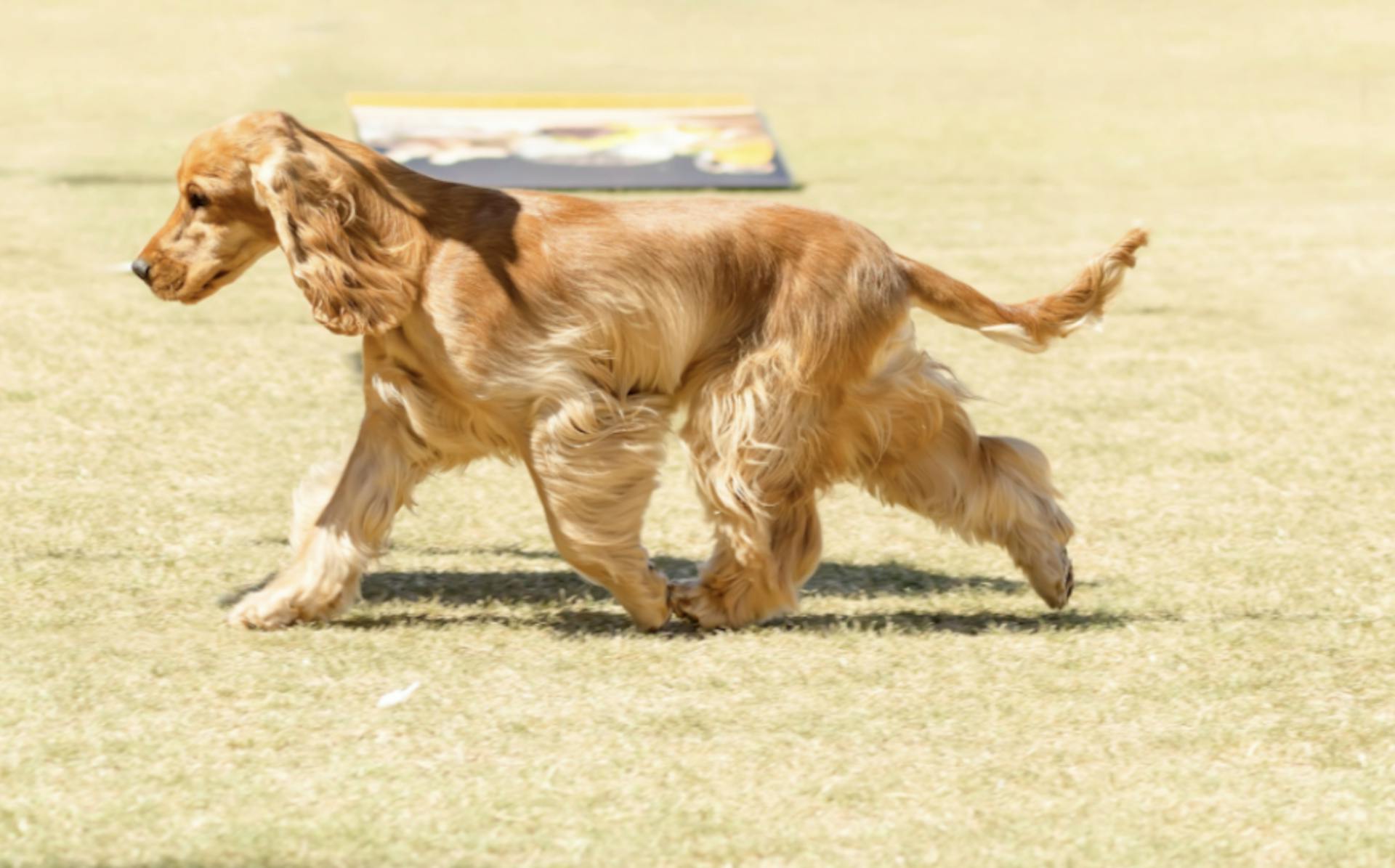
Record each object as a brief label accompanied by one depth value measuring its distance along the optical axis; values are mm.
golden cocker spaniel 9977
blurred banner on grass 23547
